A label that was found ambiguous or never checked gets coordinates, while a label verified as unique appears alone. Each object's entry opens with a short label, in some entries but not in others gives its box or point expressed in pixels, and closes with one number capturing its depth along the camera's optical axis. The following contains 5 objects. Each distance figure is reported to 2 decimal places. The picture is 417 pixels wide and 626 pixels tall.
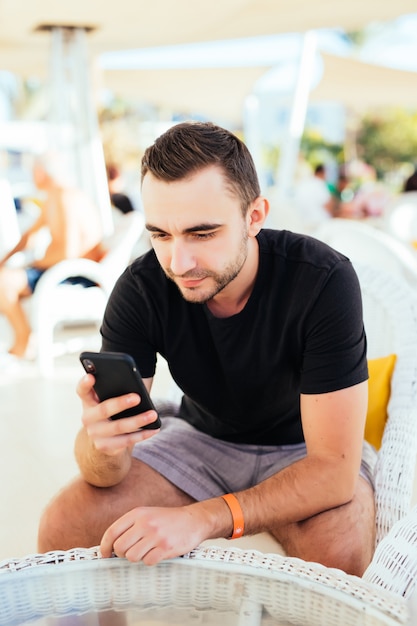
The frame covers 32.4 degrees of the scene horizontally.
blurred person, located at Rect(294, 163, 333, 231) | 9.34
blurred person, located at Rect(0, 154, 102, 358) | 4.96
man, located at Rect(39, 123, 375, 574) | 1.48
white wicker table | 1.11
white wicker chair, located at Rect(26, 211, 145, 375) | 4.55
